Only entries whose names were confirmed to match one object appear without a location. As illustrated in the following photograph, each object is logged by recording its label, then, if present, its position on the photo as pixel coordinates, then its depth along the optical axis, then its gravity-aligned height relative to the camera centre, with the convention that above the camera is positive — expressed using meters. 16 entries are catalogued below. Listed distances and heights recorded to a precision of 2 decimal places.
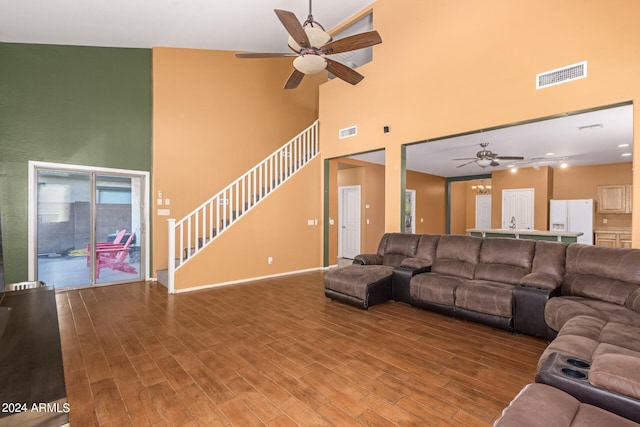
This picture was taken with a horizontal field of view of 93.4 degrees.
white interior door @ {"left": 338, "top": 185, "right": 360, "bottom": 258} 8.75 -0.20
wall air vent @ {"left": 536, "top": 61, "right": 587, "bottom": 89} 3.55 +1.70
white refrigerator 8.34 -0.06
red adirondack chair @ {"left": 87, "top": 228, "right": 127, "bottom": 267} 5.49 -0.53
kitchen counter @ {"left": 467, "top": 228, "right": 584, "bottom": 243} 6.09 -0.44
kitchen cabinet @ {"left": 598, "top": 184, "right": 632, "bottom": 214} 8.13 +0.43
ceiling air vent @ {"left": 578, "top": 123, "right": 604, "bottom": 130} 5.02 +1.49
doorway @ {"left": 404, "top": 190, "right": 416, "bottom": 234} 10.51 +0.12
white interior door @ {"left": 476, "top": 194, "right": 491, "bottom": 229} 12.27 +0.13
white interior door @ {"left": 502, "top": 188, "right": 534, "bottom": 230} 9.22 +0.19
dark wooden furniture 0.82 -0.53
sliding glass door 5.09 -0.19
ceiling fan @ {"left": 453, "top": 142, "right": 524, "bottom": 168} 6.39 +1.22
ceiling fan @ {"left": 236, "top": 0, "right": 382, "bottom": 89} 3.25 +2.00
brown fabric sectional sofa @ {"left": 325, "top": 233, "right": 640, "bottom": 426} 1.58 -0.86
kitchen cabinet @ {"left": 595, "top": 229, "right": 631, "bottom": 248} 7.95 -0.63
